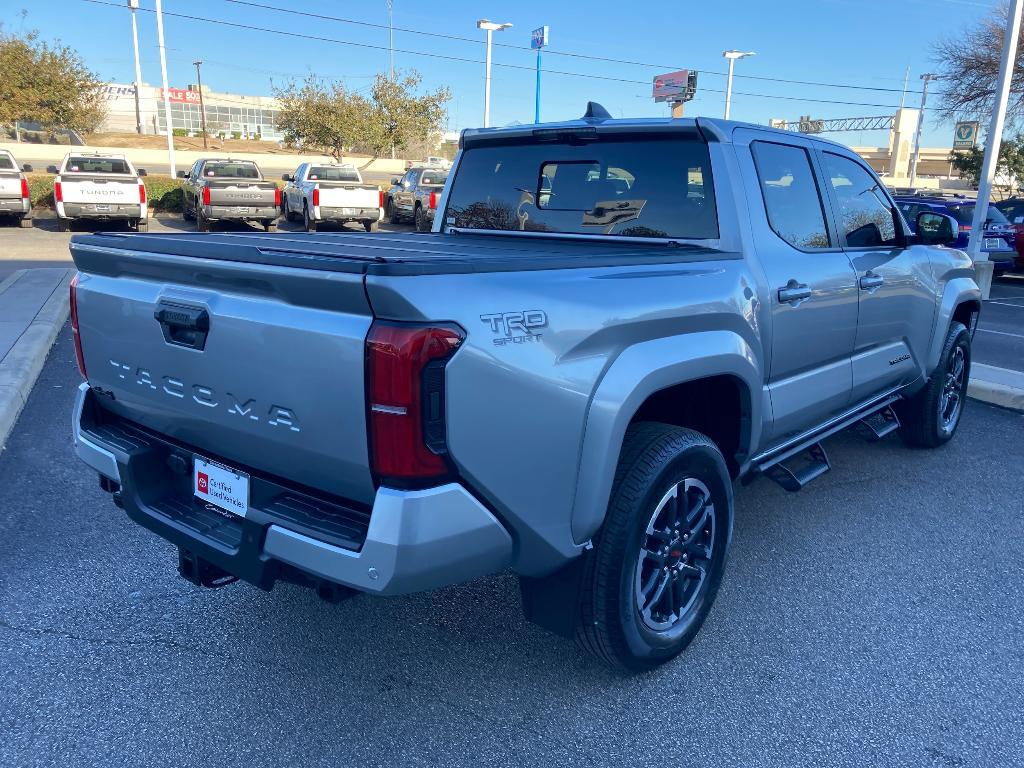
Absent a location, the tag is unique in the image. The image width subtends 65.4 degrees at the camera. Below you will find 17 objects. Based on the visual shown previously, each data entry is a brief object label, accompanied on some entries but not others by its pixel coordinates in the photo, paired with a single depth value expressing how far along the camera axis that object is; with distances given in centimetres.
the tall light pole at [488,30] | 3538
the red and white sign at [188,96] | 3773
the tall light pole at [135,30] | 3158
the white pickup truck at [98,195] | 1755
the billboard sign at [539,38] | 3441
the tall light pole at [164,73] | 2905
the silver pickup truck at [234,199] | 1897
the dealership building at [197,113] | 8494
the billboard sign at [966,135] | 2385
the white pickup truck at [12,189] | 1830
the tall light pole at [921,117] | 6095
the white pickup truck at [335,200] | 1995
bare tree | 2227
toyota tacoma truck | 212
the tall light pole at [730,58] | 4188
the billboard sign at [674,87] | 3464
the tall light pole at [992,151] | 1250
